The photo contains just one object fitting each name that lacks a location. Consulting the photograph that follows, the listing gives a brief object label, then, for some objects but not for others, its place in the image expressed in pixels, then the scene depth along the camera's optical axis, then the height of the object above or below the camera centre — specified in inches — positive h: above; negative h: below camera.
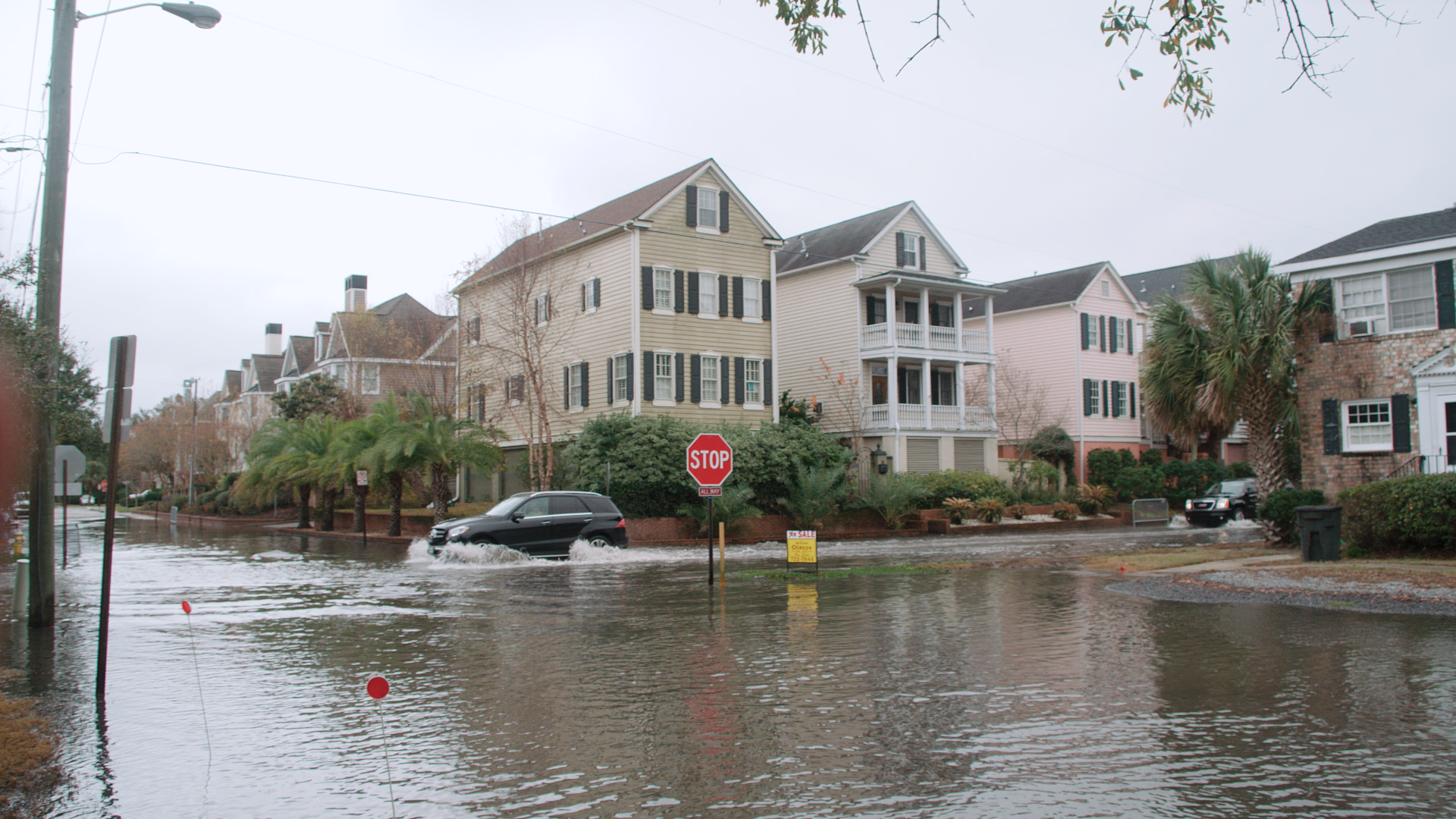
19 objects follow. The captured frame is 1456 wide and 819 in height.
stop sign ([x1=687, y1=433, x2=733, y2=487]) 660.7 +7.6
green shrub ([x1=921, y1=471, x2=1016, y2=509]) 1470.2 -25.6
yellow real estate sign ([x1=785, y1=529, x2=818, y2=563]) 745.0 -54.4
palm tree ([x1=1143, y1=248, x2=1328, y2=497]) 913.5 +100.7
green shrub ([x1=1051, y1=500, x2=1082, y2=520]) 1557.6 -64.2
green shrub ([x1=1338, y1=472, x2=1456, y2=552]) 662.5 -33.4
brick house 901.2 +93.6
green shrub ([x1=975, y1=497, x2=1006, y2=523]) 1466.5 -57.8
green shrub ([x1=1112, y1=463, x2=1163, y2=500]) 1761.8 -28.8
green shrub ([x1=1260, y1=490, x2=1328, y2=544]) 842.8 -35.3
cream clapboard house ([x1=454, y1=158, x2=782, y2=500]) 1392.7 +221.1
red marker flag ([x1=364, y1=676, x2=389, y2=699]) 225.1 -45.2
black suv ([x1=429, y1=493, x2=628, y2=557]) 903.1 -44.5
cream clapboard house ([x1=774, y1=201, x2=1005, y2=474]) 1563.7 +196.5
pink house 1851.6 +201.1
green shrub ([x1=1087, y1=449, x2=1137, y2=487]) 1801.2 +3.6
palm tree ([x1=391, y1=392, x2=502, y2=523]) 1245.7 +34.1
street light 461.7 +114.8
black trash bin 691.4 -44.1
